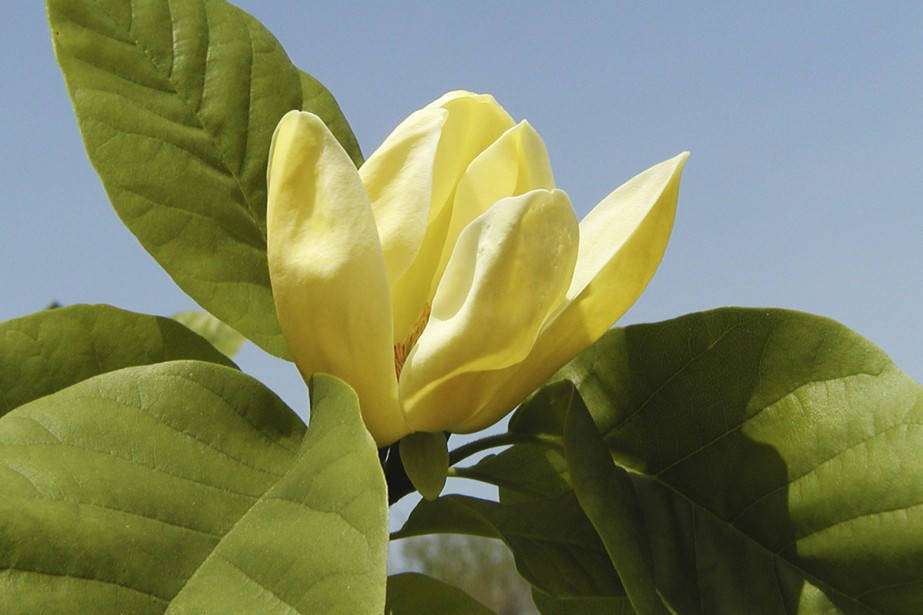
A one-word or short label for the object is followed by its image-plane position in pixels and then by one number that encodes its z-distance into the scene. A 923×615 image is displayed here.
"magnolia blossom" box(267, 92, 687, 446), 0.92
